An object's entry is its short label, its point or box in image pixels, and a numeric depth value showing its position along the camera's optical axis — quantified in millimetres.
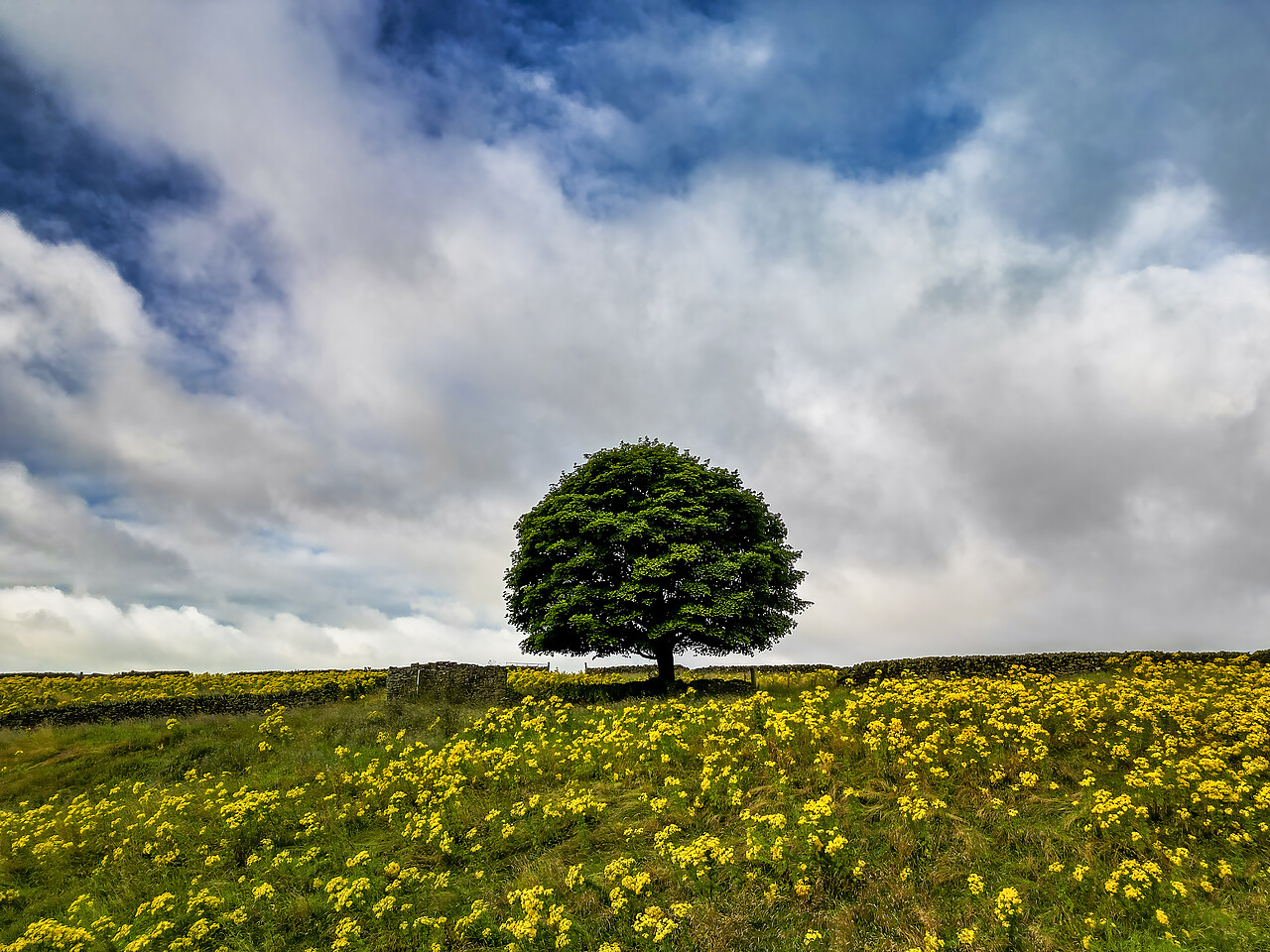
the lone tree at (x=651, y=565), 29234
